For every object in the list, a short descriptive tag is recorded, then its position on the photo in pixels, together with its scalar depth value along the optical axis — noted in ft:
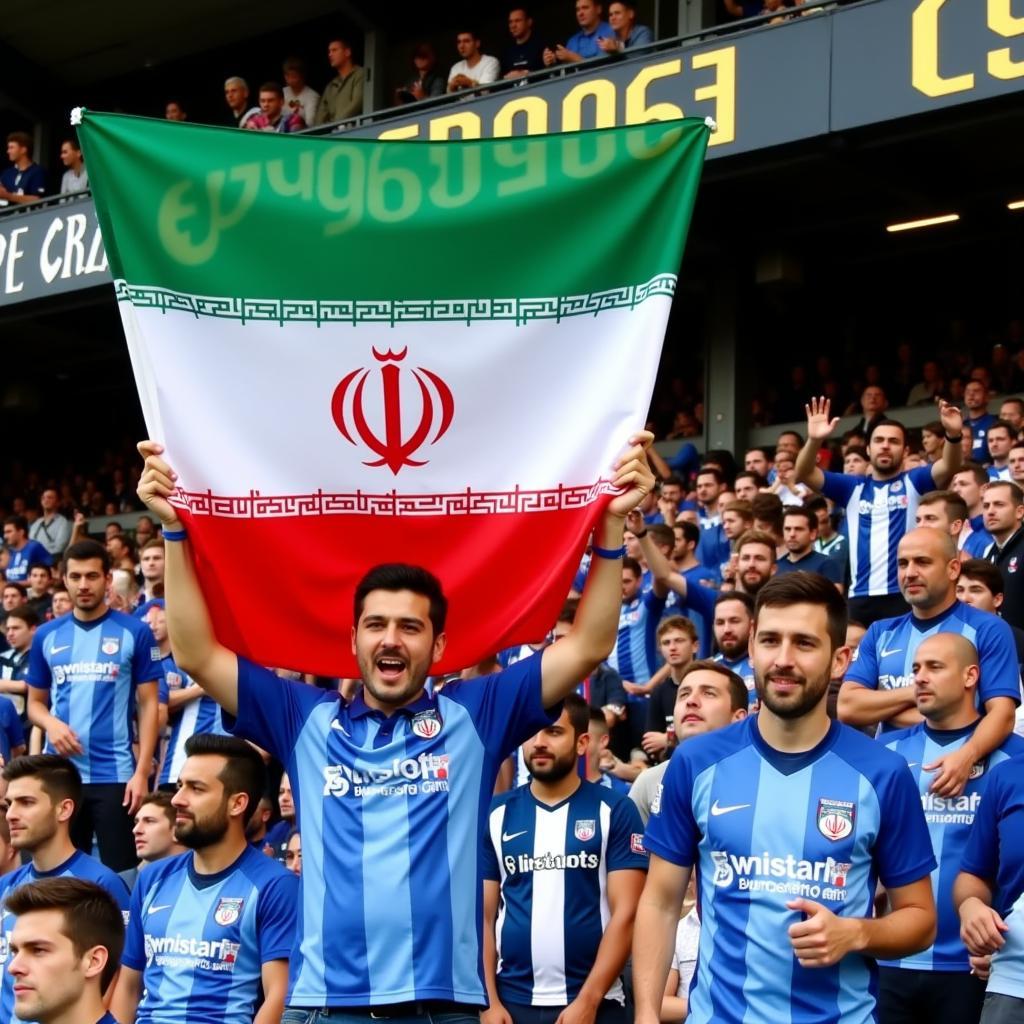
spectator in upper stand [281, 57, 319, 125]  63.57
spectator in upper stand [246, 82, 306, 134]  61.77
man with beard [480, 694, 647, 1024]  20.56
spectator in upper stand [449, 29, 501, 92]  55.62
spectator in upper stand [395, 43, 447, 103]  59.26
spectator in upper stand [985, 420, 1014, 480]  39.45
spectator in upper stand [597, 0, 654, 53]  51.39
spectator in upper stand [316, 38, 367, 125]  63.21
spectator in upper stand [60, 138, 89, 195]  66.85
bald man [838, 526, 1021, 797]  21.18
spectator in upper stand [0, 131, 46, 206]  67.41
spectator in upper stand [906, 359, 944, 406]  51.21
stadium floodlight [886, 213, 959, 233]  56.58
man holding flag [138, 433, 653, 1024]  14.51
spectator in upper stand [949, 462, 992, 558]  33.91
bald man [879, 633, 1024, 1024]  19.03
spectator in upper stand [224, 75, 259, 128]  63.52
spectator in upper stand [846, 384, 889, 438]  47.24
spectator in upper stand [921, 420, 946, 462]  39.55
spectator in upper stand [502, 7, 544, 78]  57.41
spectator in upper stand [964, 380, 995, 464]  44.10
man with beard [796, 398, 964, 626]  34.83
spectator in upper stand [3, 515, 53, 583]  58.03
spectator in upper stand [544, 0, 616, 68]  53.16
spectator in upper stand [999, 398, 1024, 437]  40.65
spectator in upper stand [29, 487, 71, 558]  63.93
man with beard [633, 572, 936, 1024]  13.85
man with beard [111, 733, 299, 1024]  19.51
